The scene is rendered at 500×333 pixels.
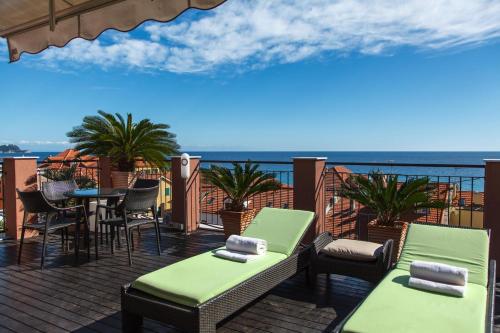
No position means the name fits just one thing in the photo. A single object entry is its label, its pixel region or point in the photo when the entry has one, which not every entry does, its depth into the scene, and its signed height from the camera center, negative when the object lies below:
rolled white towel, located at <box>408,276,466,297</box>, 2.57 -0.97
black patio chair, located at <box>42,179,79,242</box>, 5.38 -0.55
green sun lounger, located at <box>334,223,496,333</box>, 2.12 -1.00
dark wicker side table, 3.48 -1.10
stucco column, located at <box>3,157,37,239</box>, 5.90 -0.51
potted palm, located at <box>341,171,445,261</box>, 4.46 -0.58
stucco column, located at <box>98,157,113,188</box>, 7.68 -0.37
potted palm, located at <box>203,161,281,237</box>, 5.81 -0.49
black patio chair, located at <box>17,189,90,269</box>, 4.40 -0.68
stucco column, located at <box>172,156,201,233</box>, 6.61 -0.74
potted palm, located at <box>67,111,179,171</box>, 8.59 +0.41
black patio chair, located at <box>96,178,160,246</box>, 5.51 -0.72
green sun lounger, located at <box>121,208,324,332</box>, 2.55 -1.04
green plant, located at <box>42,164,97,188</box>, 7.92 -0.47
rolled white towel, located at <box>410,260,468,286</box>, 2.69 -0.90
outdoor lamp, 6.31 -0.19
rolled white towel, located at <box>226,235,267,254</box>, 3.54 -0.90
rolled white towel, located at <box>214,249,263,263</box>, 3.37 -0.97
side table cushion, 3.54 -0.96
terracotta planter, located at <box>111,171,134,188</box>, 7.72 -0.52
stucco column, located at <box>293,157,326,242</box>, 5.35 -0.49
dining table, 4.73 -0.53
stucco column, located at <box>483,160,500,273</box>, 4.11 -0.54
